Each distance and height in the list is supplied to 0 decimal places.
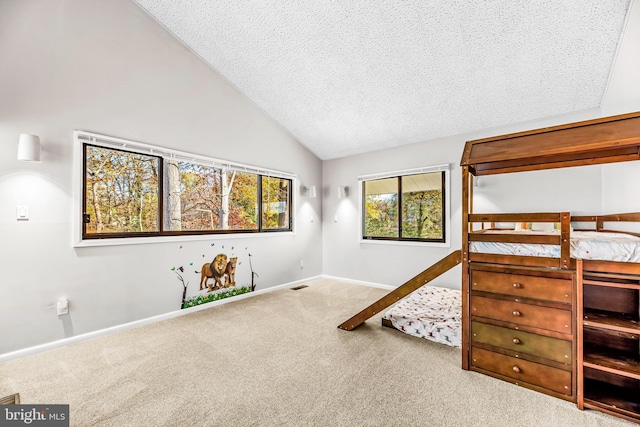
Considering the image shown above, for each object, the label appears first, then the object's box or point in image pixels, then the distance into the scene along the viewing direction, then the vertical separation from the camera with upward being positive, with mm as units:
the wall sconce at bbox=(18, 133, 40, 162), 2428 +603
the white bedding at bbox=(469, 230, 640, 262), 1717 -233
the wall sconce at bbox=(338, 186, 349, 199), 5430 +457
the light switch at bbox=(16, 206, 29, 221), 2529 +28
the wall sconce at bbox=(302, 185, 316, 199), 5348 +474
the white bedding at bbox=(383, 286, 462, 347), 2764 -1153
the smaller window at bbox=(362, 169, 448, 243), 4410 +143
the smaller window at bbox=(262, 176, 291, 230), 4816 +223
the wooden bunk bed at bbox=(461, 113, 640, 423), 1774 -601
